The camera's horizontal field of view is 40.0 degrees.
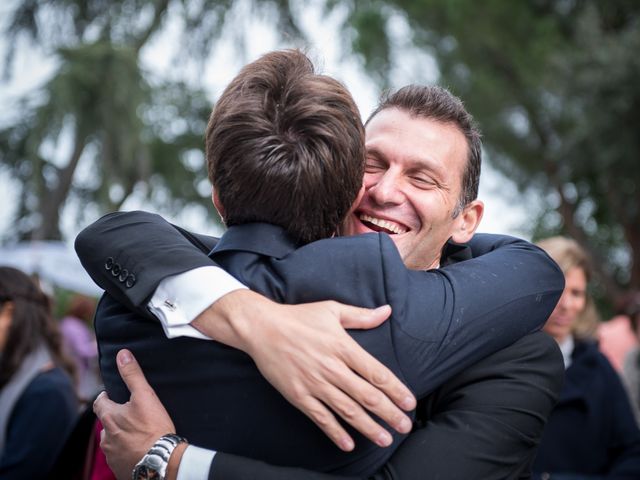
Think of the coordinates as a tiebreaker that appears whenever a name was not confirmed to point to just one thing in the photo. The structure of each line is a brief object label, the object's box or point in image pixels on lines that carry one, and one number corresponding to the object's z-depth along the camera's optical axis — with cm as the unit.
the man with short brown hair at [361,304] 175
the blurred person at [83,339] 667
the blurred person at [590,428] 392
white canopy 913
